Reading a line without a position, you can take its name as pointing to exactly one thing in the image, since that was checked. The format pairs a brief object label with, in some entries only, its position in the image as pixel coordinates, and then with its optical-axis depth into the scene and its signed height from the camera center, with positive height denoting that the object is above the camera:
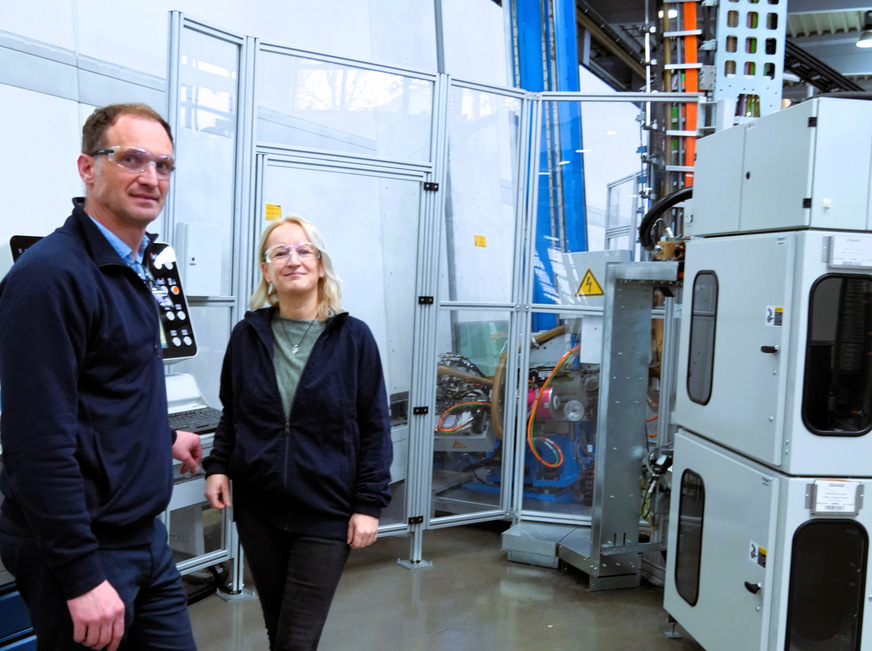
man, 1.19 -0.23
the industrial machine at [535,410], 4.00 -0.62
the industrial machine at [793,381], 2.17 -0.22
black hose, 3.12 +0.39
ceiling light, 6.68 +2.56
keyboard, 2.65 -0.50
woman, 1.83 -0.39
